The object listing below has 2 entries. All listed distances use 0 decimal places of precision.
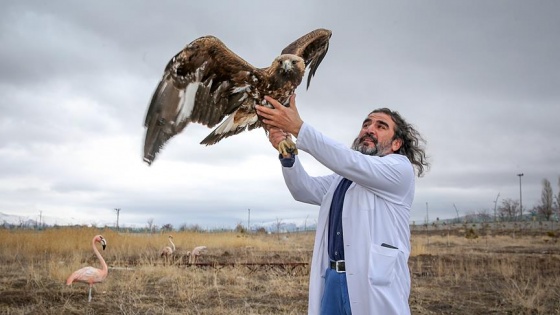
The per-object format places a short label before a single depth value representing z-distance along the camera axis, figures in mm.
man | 2900
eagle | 3697
